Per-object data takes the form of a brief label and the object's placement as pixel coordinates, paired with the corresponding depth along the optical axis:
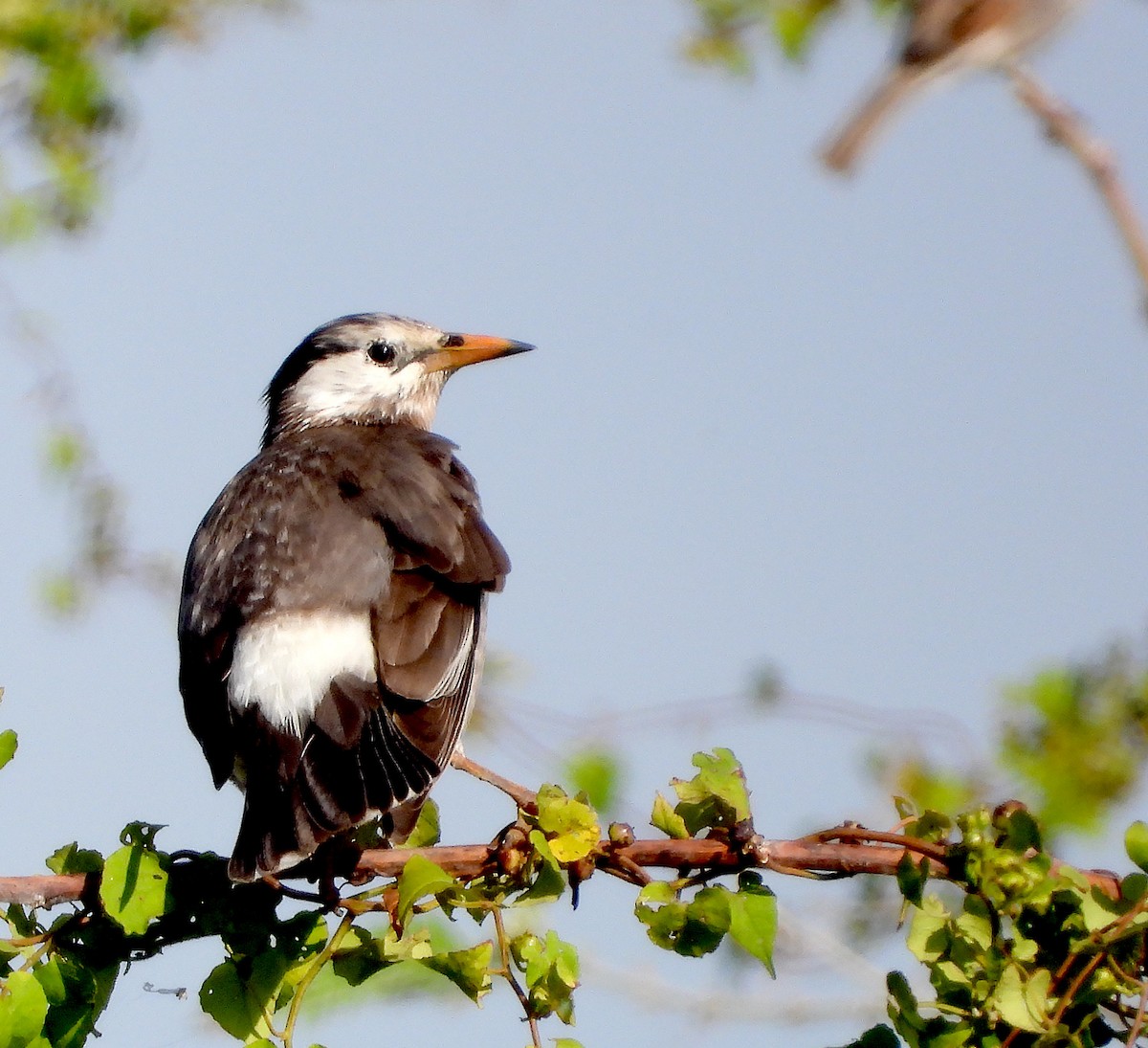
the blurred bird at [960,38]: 7.87
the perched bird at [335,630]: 7.12
